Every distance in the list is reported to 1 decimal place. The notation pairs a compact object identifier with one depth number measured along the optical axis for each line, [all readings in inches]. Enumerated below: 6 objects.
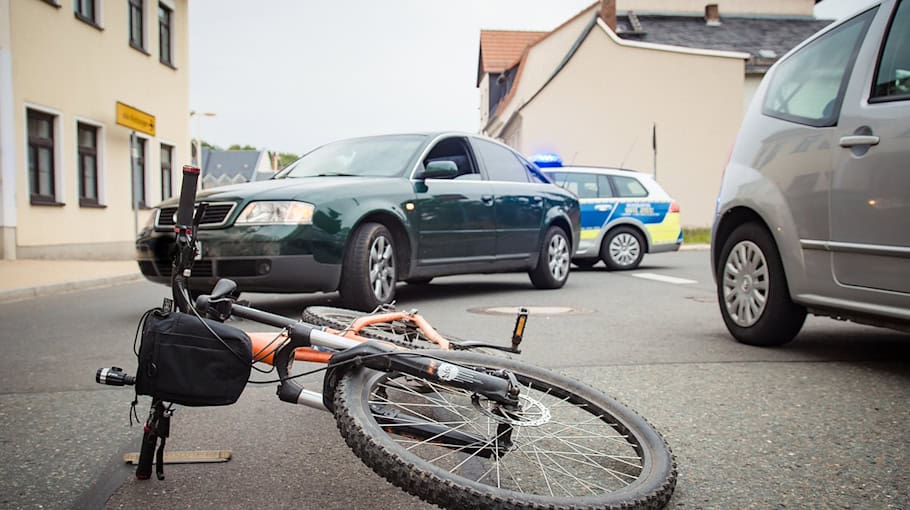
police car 535.8
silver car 159.9
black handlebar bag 88.7
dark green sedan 247.6
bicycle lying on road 85.2
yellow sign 747.4
